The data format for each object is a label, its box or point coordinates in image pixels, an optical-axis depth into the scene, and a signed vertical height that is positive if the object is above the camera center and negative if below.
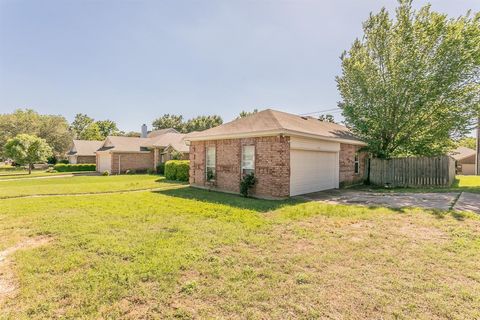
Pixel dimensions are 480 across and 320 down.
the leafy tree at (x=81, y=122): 67.50 +9.81
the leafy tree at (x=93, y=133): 52.69 +5.27
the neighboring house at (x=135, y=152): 24.66 +0.57
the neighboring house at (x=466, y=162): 34.38 -0.34
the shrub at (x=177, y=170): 16.94 -0.88
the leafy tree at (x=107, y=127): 63.12 +7.92
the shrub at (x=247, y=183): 10.20 -1.05
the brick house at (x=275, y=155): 9.55 +0.15
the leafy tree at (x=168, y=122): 59.76 +9.12
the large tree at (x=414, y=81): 12.26 +4.22
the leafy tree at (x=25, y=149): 26.64 +0.82
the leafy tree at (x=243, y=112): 48.05 +9.09
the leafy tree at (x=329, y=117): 38.06 +6.55
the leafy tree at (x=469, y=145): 13.81 +2.08
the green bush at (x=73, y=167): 29.40 -1.26
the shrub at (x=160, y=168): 23.52 -1.02
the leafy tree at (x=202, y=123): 54.84 +8.00
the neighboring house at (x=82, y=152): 34.69 +0.73
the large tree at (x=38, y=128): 44.53 +5.35
